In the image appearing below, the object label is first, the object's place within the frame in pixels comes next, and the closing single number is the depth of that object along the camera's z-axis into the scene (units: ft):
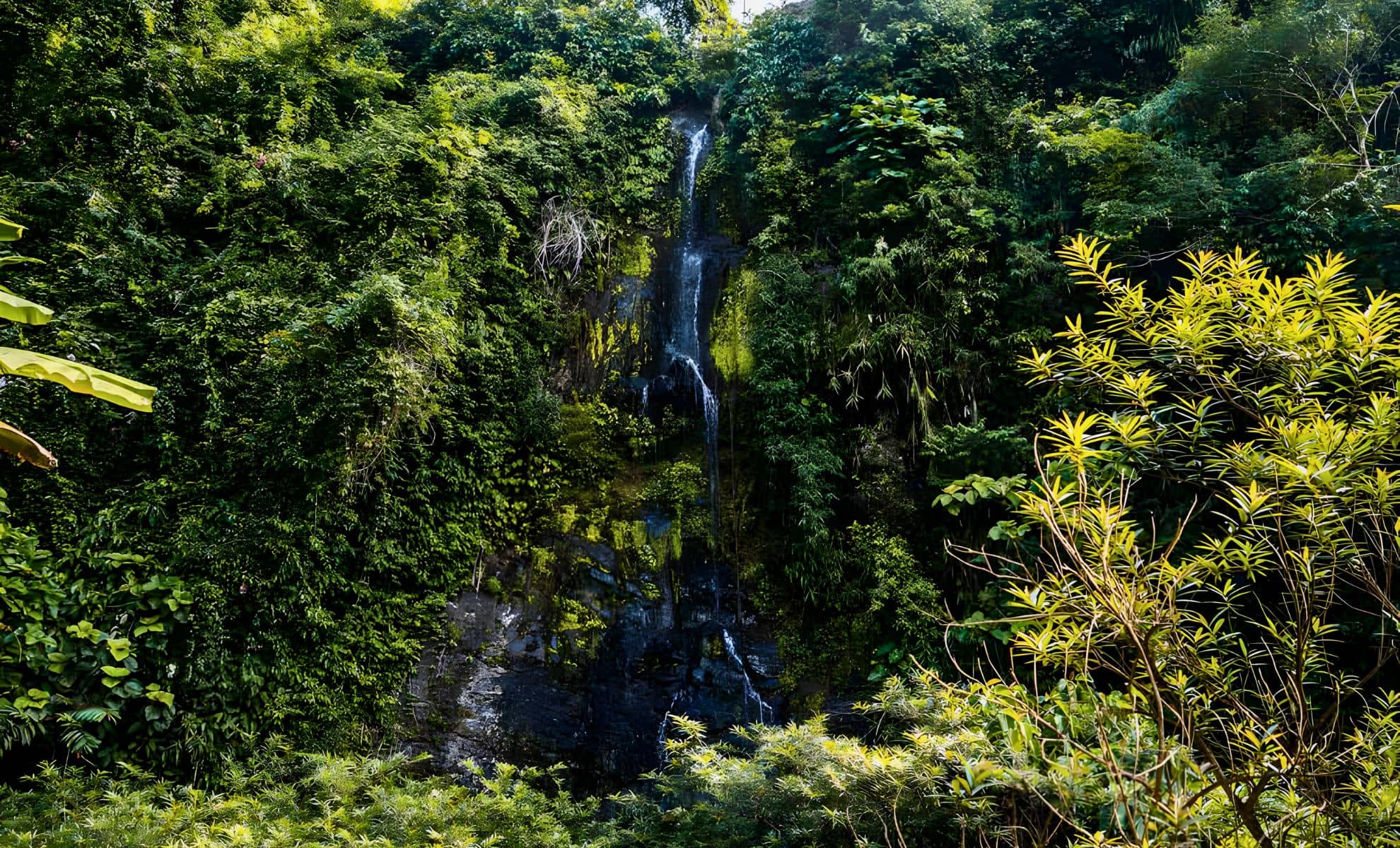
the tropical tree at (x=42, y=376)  9.19
